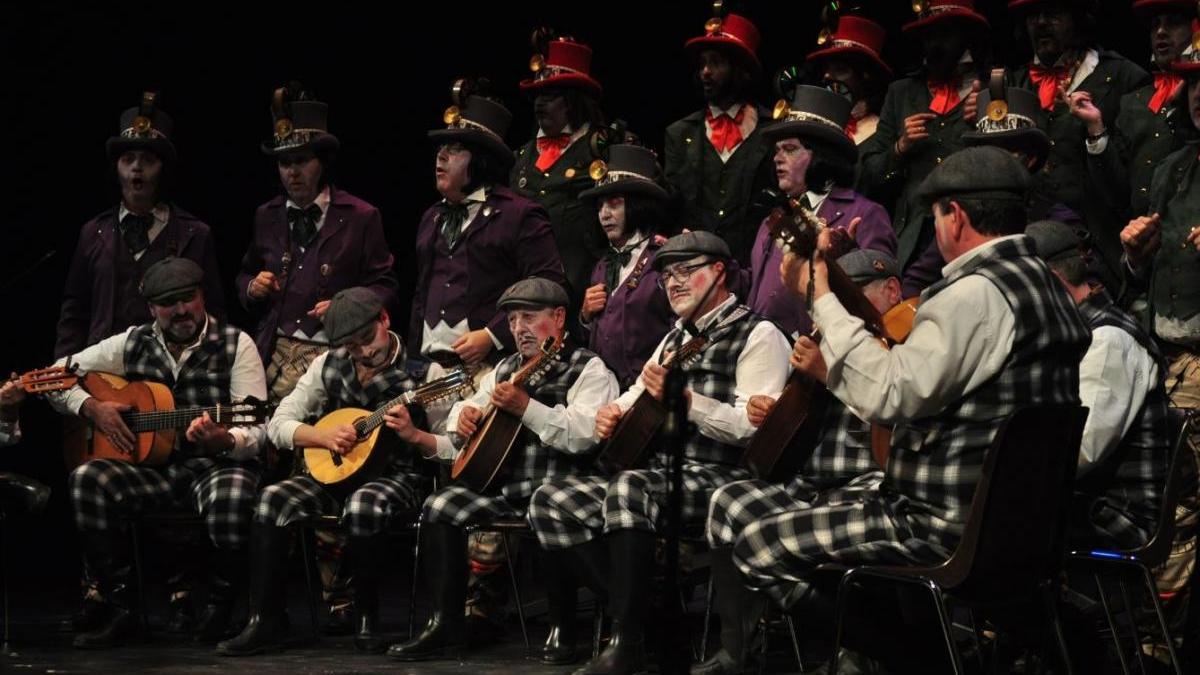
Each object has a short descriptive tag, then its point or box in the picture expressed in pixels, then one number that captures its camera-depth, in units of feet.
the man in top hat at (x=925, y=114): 41.88
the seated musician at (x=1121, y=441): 30.27
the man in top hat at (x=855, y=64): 44.65
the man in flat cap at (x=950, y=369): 25.35
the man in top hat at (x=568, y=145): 48.14
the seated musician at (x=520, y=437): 38.88
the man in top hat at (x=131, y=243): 48.91
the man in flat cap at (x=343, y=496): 40.50
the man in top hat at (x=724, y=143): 44.86
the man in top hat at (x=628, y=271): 42.91
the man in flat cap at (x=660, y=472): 35.70
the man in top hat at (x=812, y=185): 40.19
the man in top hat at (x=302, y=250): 47.39
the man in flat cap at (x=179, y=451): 42.06
